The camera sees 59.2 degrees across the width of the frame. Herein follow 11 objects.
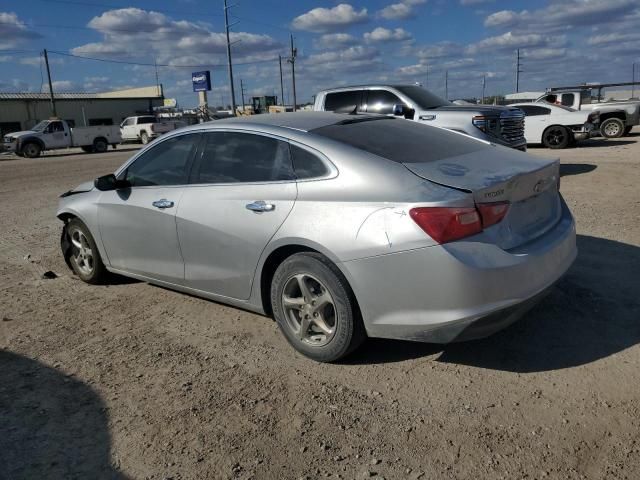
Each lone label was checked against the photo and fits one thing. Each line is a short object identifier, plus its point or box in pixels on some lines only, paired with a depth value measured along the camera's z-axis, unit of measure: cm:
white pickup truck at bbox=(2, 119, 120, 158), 2814
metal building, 5156
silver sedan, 305
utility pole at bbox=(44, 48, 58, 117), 4898
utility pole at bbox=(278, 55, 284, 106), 7234
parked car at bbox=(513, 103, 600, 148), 1641
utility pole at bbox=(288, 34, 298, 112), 5545
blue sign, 4941
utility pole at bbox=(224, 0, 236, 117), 4238
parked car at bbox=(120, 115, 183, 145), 3522
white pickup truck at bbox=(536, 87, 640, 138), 1970
